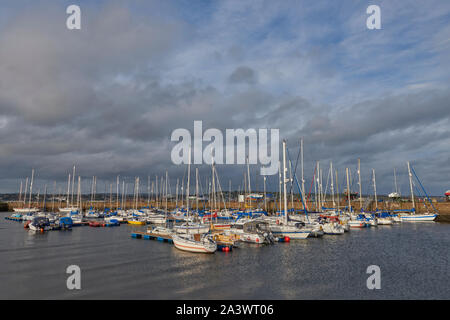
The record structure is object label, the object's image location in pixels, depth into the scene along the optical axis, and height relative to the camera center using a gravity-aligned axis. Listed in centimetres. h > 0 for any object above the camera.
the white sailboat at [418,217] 9037 -708
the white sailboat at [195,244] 3925 -671
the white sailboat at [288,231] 5095 -636
